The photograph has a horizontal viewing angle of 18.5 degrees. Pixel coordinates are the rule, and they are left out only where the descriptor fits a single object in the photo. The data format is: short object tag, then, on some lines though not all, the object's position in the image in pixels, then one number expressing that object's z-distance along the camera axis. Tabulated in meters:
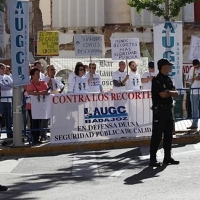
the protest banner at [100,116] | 13.41
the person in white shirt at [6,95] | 14.02
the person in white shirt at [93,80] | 15.24
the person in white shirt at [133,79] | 15.32
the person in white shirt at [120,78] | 15.16
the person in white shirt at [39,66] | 14.77
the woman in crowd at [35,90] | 13.53
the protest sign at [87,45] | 15.93
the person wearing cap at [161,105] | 10.77
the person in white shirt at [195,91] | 15.05
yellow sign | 19.67
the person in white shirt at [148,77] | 16.12
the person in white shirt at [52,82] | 14.89
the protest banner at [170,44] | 14.22
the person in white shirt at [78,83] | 14.16
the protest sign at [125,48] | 15.81
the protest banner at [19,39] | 12.69
